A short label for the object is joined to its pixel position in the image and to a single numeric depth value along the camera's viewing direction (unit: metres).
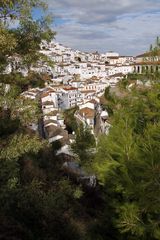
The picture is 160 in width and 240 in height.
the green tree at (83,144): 24.58
